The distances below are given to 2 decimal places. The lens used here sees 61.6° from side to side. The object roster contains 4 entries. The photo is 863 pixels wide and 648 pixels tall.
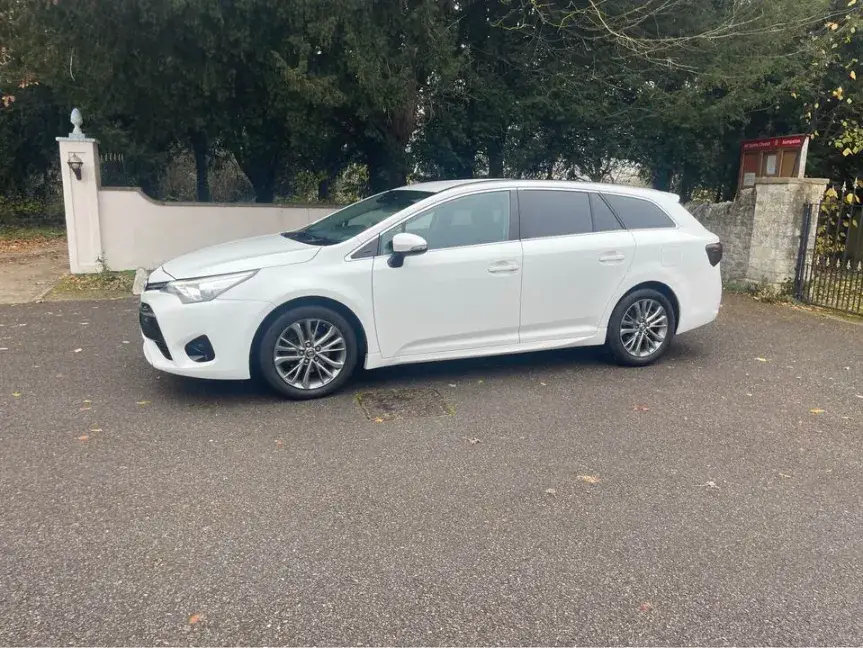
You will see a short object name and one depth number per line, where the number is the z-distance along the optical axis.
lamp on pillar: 10.65
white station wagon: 5.25
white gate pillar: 10.67
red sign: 11.26
